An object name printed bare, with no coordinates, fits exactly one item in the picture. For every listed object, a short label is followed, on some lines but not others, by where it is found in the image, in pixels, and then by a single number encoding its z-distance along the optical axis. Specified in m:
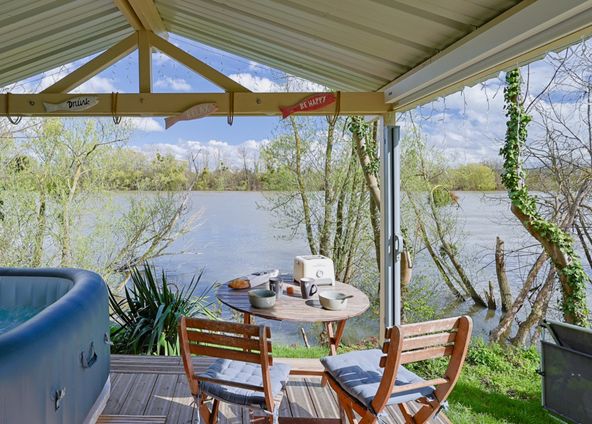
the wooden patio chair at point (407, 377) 1.55
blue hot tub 1.51
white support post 3.09
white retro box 2.76
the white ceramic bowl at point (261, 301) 2.20
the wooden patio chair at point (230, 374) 1.62
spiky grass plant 3.37
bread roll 2.60
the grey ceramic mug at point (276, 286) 2.41
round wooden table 2.10
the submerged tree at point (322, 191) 5.66
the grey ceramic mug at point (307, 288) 2.41
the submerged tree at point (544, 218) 3.84
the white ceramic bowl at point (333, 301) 2.19
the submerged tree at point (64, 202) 5.24
